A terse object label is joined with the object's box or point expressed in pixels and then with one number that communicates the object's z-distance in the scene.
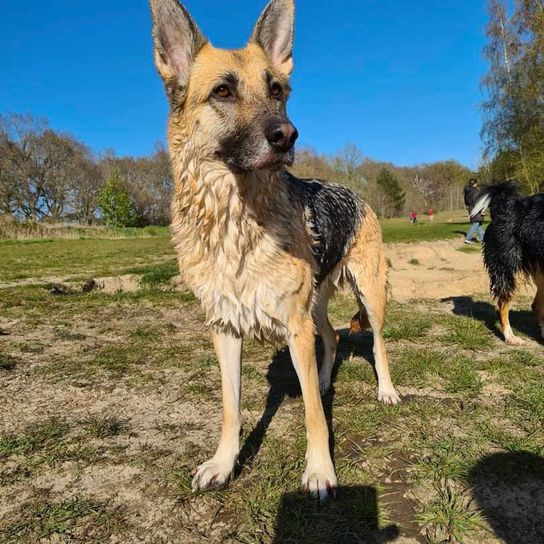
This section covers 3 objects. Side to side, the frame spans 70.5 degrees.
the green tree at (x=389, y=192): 66.94
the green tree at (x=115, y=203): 48.84
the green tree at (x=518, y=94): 22.44
